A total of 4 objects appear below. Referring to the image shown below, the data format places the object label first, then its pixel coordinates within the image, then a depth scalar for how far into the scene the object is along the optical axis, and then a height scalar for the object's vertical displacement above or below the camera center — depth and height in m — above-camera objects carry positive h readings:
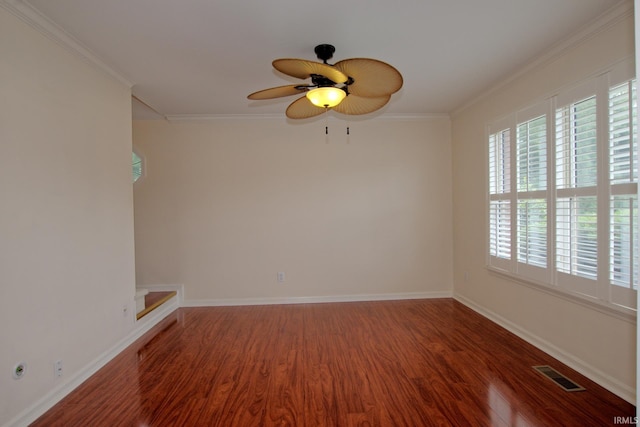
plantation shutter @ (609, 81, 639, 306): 1.94 +0.08
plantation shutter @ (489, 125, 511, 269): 3.19 +0.09
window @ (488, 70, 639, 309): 2.01 +0.11
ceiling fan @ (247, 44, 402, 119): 1.74 +0.82
